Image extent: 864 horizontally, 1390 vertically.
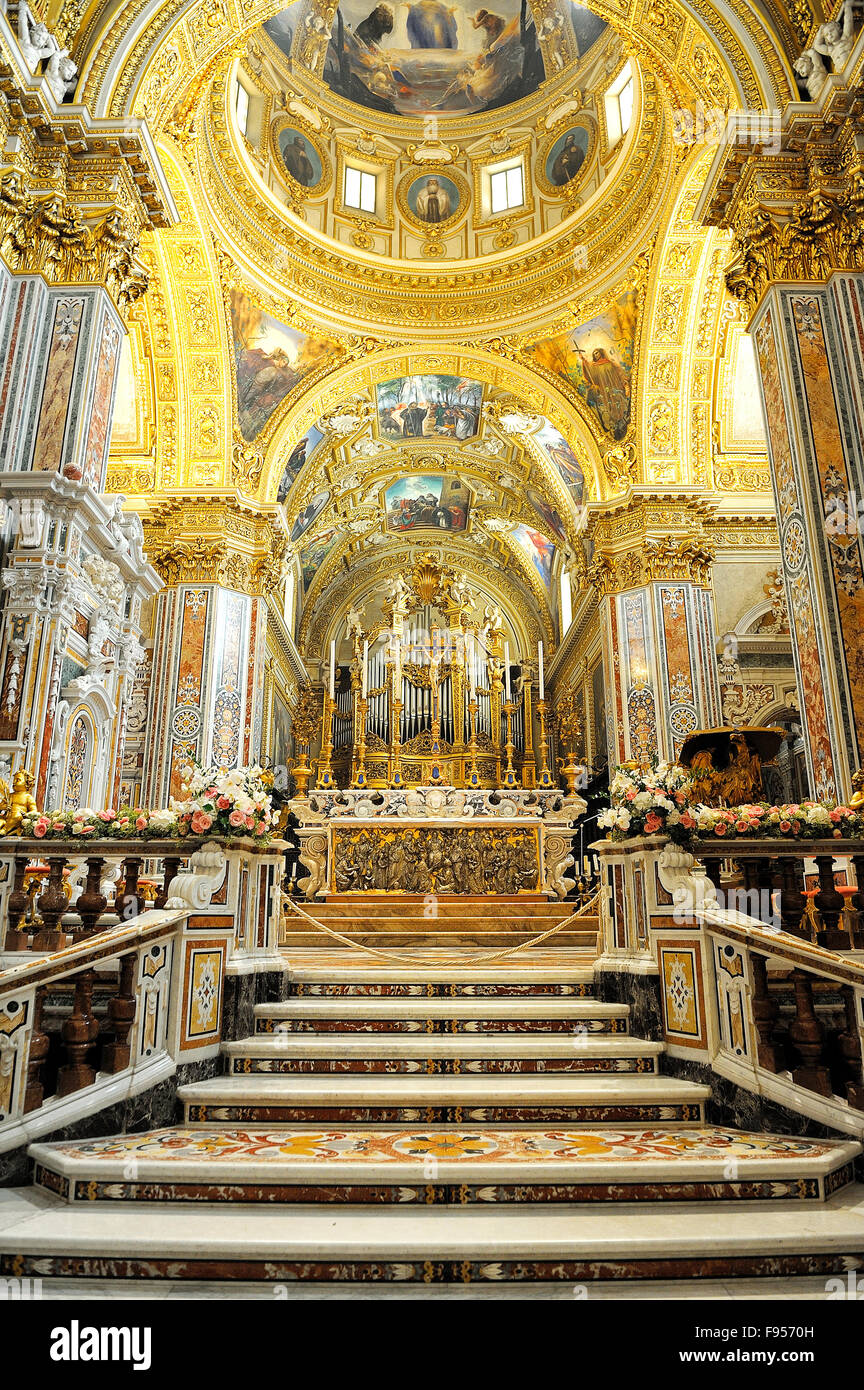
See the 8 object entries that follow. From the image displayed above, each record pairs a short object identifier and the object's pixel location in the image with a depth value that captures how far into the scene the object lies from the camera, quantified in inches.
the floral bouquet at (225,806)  210.7
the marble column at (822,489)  271.4
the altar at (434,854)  474.9
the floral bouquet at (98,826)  210.1
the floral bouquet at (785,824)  210.2
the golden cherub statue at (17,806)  210.4
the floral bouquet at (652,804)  211.6
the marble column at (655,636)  534.6
